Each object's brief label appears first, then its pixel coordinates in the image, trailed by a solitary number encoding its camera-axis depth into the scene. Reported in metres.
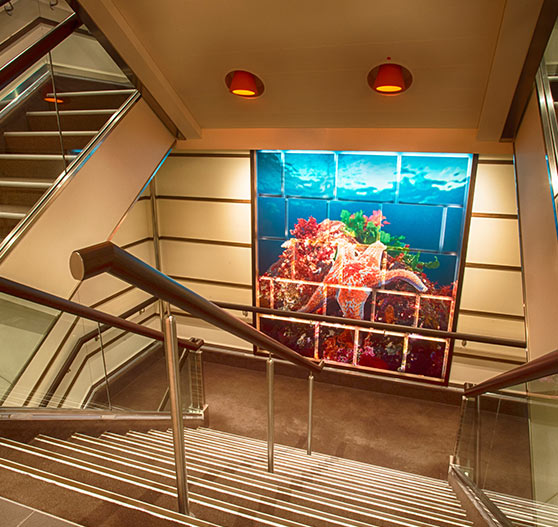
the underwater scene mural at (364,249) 4.13
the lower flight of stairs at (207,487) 1.06
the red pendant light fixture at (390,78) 2.73
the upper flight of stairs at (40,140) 2.35
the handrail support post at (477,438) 2.62
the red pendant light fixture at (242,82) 3.04
